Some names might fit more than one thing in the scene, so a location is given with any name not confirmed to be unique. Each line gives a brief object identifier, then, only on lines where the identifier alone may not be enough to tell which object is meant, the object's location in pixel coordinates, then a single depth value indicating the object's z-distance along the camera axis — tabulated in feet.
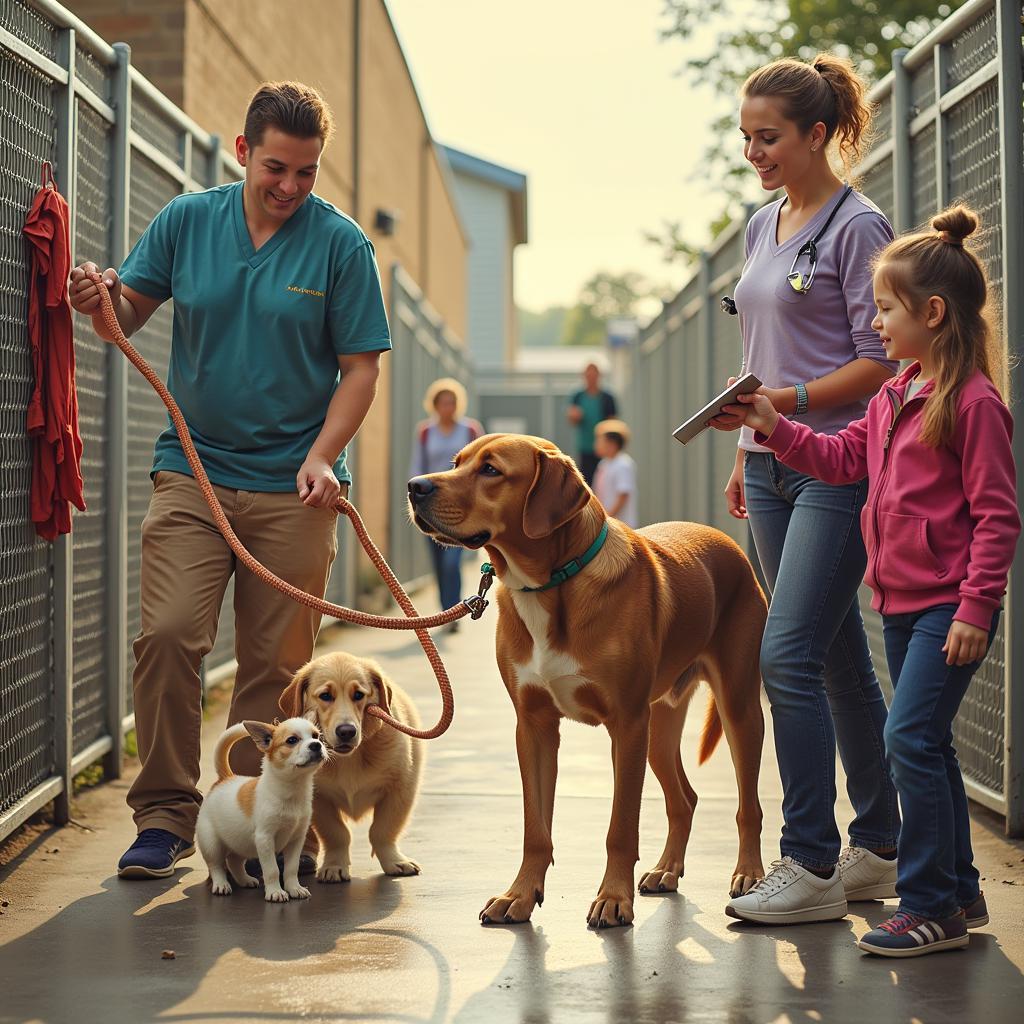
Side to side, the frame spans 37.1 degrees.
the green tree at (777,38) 93.71
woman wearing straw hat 40.16
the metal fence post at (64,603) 17.62
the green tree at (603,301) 402.11
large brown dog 13.56
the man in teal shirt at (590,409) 59.00
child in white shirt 44.09
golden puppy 14.93
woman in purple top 13.51
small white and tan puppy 14.24
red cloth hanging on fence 16.06
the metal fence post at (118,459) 20.75
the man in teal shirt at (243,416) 15.25
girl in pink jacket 12.01
